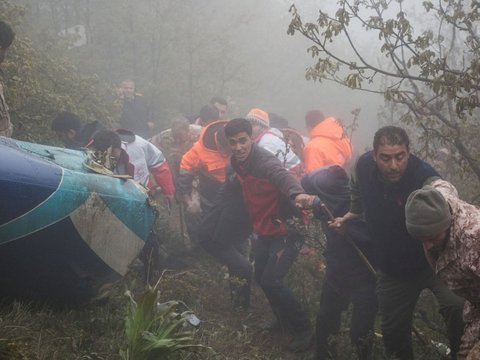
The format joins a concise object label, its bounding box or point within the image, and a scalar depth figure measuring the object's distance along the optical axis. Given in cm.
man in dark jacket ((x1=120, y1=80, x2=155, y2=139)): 1030
